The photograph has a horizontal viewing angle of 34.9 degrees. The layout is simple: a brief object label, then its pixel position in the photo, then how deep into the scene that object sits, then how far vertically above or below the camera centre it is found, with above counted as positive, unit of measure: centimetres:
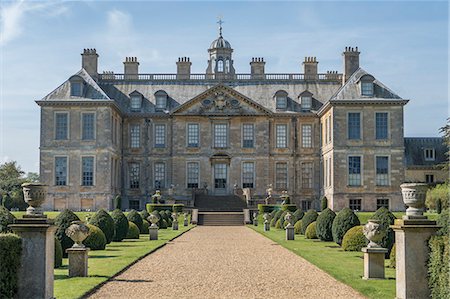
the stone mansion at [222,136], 4188 +307
